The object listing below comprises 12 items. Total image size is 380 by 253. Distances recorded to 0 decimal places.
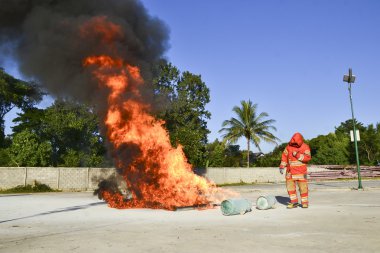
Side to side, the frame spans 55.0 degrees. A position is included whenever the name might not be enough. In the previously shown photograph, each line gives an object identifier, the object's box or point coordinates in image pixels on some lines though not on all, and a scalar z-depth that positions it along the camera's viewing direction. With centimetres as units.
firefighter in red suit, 1145
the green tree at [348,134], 5320
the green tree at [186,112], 2752
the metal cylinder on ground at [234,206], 1016
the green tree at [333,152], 5212
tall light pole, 2170
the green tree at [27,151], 2788
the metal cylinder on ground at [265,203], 1145
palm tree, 4328
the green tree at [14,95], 3778
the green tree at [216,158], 3772
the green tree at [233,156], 4545
